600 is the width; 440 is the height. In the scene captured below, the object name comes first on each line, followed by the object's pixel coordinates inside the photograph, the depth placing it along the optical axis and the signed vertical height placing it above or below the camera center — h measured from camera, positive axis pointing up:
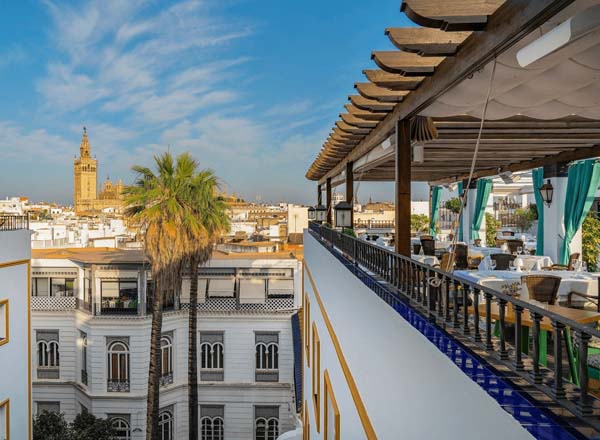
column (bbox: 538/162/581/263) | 9.11 +0.06
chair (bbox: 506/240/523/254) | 11.64 -0.69
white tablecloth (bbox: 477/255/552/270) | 8.70 -0.82
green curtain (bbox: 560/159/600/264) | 8.28 +0.35
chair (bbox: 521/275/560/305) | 4.88 -0.72
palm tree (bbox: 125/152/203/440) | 12.20 -0.23
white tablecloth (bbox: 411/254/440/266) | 8.53 -0.75
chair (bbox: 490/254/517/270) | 8.38 -0.76
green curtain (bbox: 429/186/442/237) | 15.19 +0.33
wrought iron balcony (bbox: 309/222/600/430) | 1.42 -0.47
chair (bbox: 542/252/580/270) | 8.04 -0.82
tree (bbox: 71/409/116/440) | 13.62 -5.92
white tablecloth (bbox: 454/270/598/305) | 5.71 -0.79
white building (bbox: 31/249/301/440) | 16.08 -4.36
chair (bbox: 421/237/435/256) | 10.18 -0.62
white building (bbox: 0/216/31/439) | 9.45 -2.28
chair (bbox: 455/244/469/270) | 8.38 -0.73
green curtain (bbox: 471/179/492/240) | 12.57 +0.34
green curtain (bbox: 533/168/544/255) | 9.73 +0.19
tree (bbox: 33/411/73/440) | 13.16 -5.65
